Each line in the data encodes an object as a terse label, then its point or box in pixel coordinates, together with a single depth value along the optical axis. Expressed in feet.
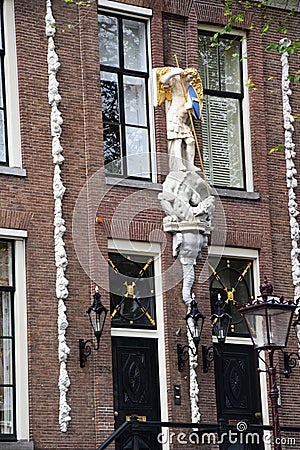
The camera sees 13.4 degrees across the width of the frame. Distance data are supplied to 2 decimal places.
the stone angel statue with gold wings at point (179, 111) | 71.36
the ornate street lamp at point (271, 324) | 54.29
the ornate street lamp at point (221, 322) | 69.31
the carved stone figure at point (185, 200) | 70.13
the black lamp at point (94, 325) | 65.16
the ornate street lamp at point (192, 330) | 68.85
